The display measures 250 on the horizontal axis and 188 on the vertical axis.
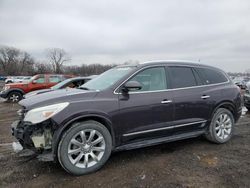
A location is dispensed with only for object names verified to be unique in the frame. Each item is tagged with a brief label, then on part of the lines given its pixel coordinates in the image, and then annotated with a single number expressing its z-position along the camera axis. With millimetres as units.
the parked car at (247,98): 8258
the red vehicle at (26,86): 12789
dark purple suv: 3174
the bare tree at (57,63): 90438
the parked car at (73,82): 9187
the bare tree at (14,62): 77688
